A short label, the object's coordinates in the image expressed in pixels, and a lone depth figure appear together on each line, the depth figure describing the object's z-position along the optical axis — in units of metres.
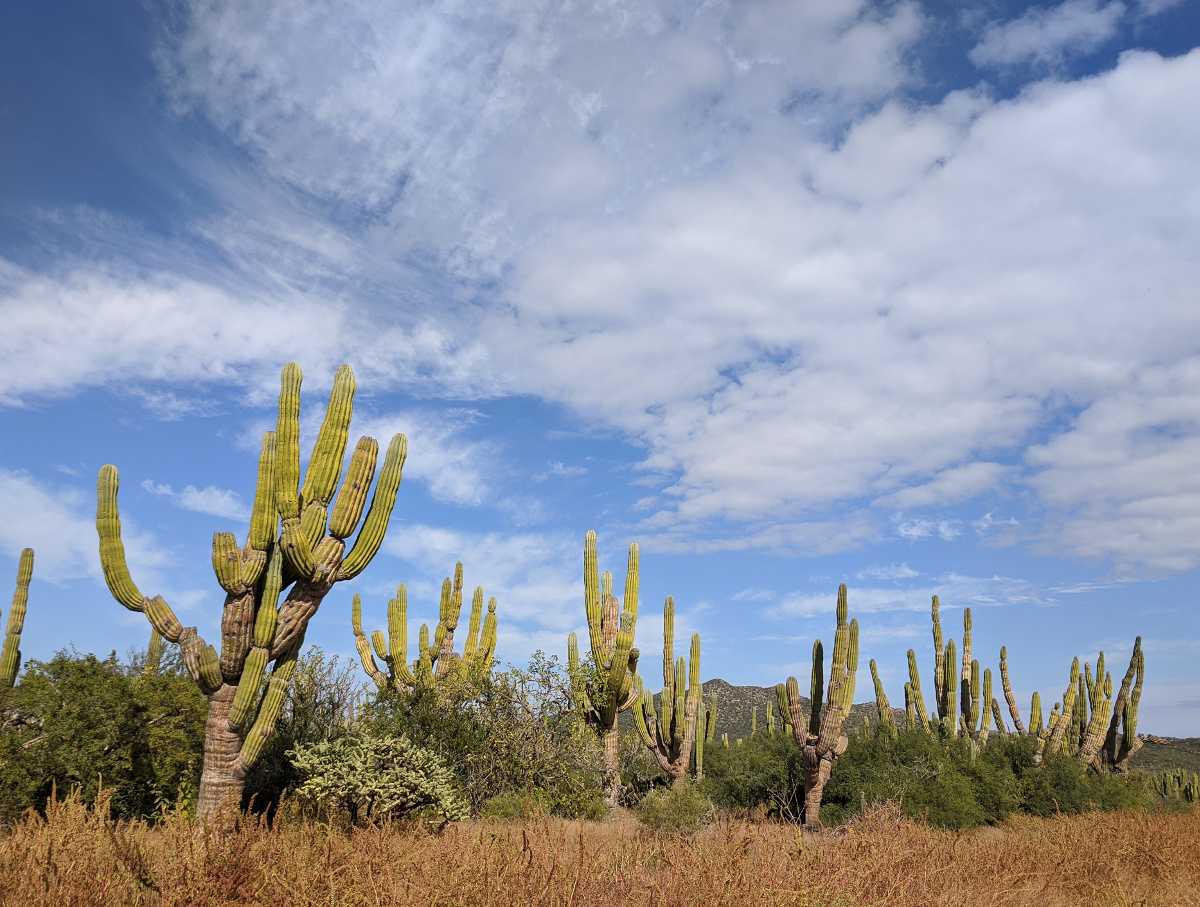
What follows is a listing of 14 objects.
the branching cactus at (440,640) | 22.16
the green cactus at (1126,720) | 26.78
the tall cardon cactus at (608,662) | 18.28
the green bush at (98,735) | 13.33
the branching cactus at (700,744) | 25.37
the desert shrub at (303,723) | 14.90
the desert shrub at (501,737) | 15.94
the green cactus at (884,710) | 22.00
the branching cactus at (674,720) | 22.77
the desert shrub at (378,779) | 12.16
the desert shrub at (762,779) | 20.92
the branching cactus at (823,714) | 18.44
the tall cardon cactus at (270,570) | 12.40
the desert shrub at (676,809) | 15.22
